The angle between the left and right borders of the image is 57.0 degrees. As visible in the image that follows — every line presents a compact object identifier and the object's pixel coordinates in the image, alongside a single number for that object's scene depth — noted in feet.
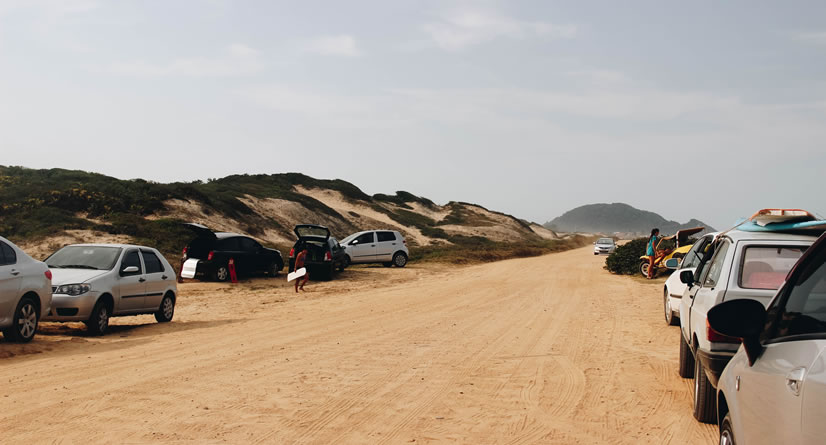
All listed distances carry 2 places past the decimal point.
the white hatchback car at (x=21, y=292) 38.55
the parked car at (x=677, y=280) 45.34
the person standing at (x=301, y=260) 83.97
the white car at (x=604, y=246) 180.17
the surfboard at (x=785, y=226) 25.96
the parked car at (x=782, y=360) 10.16
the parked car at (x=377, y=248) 119.13
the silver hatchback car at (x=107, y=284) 44.86
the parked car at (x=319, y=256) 93.76
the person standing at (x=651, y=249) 91.25
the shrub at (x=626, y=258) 105.29
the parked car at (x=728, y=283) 21.71
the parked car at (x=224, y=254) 86.94
